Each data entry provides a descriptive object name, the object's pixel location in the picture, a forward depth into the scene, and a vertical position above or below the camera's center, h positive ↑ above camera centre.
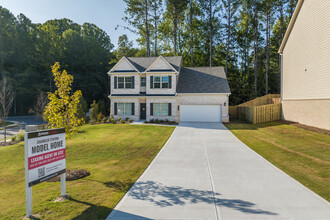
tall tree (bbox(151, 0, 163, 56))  37.22 +17.76
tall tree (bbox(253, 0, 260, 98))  32.67 +13.84
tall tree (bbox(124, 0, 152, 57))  36.52 +17.06
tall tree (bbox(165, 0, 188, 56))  34.62 +16.97
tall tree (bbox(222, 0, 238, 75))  34.12 +16.05
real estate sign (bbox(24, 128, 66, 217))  4.71 -1.21
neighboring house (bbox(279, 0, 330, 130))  15.86 +3.74
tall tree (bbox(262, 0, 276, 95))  31.59 +15.24
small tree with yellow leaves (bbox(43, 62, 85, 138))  7.46 +0.00
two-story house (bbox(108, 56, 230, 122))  24.06 +1.59
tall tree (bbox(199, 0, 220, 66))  35.34 +16.74
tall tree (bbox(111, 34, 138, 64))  45.86 +13.40
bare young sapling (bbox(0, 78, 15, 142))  36.17 +4.19
